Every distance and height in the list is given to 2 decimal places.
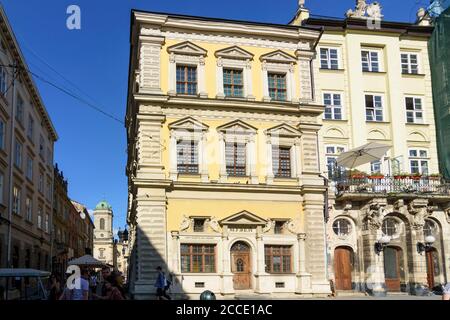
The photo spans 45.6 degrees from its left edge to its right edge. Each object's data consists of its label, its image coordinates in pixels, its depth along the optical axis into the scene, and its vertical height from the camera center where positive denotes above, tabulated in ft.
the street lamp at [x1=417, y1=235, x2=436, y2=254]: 100.53 +2.79
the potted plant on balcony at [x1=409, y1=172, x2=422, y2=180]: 102.06 +15.97
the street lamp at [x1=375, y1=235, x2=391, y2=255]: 96.07 +3.38
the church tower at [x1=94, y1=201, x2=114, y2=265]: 455.22 +31.56
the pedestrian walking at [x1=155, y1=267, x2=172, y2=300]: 75.51 -2.49
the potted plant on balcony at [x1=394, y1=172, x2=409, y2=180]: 101.30 +15.88
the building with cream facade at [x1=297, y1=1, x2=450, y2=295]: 99.45 +20.33
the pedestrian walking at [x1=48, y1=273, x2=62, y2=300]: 50.25 -1.79
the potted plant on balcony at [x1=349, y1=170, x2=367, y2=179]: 99.71 +16.21
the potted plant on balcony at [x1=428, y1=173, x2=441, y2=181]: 103.50 +15.95
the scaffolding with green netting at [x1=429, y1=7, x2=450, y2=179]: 107.45 +35.41
